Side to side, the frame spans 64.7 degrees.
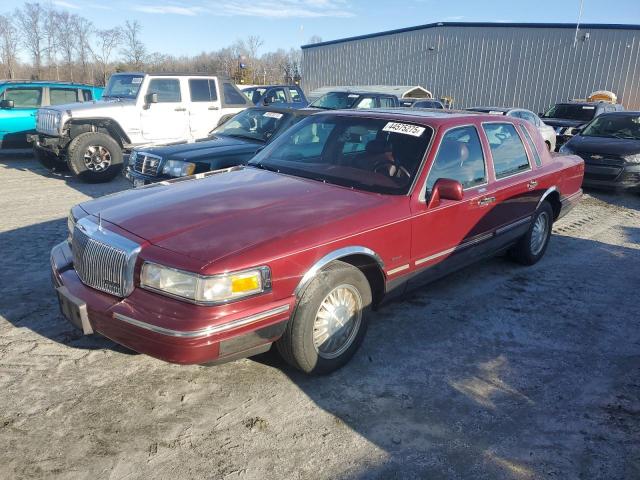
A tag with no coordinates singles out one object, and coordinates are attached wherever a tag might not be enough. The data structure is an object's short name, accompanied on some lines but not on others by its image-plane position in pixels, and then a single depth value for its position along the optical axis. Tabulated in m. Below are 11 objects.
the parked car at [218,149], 6.34
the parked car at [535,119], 12.91
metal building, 22.47
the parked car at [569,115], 14.50
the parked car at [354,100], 11.98
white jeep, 8.95
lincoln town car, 2.70
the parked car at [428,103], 15.64
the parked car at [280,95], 16.17
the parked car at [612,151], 9.24
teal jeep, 10.95
